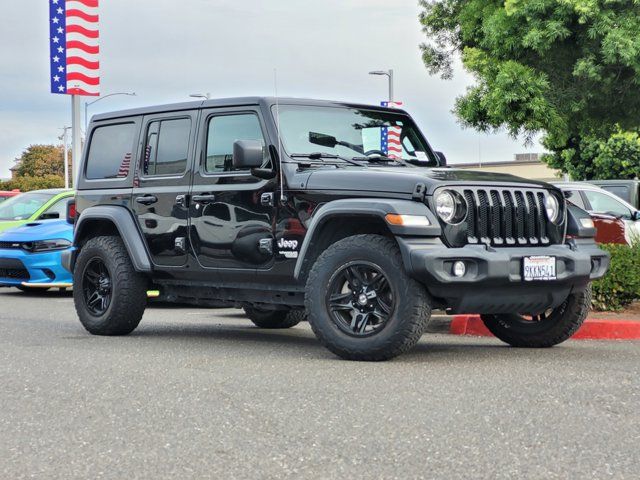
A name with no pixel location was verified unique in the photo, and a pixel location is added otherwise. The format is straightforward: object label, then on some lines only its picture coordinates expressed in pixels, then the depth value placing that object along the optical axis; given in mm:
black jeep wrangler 7516
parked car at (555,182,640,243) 16828
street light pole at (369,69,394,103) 38594
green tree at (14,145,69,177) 113250
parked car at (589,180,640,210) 20253
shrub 10672
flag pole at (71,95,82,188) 25078
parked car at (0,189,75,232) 16609
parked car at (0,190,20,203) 21417
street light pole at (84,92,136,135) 44125
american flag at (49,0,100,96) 23750
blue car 15297
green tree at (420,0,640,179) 16828
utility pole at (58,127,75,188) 84500
